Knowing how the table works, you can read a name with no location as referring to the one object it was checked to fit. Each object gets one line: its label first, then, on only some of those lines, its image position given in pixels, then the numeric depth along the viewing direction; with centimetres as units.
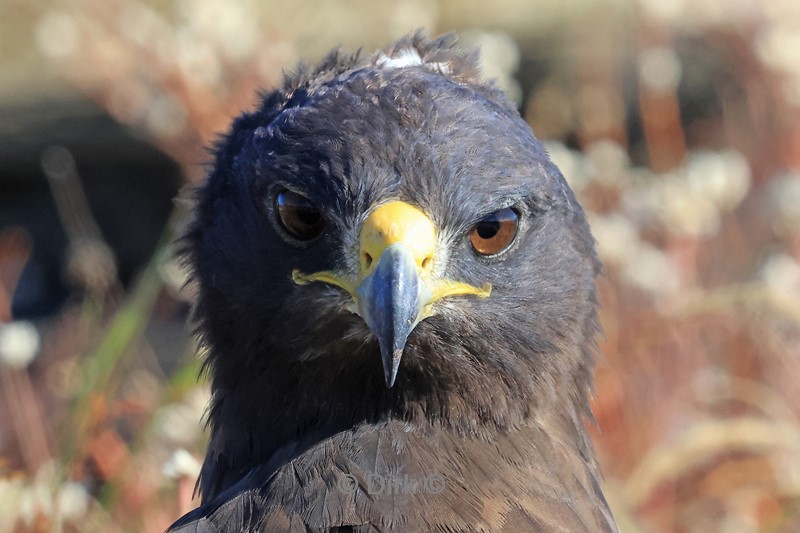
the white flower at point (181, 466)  549
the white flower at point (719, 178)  866
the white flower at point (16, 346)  706
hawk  463
